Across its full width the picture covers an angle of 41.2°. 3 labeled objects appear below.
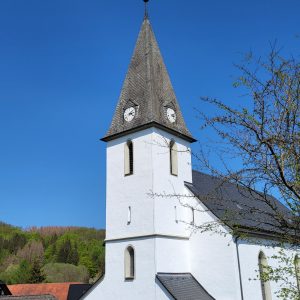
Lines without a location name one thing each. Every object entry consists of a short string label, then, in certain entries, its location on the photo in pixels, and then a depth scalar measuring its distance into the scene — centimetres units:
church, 1880
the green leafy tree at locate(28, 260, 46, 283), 6185
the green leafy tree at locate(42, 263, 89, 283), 7518
